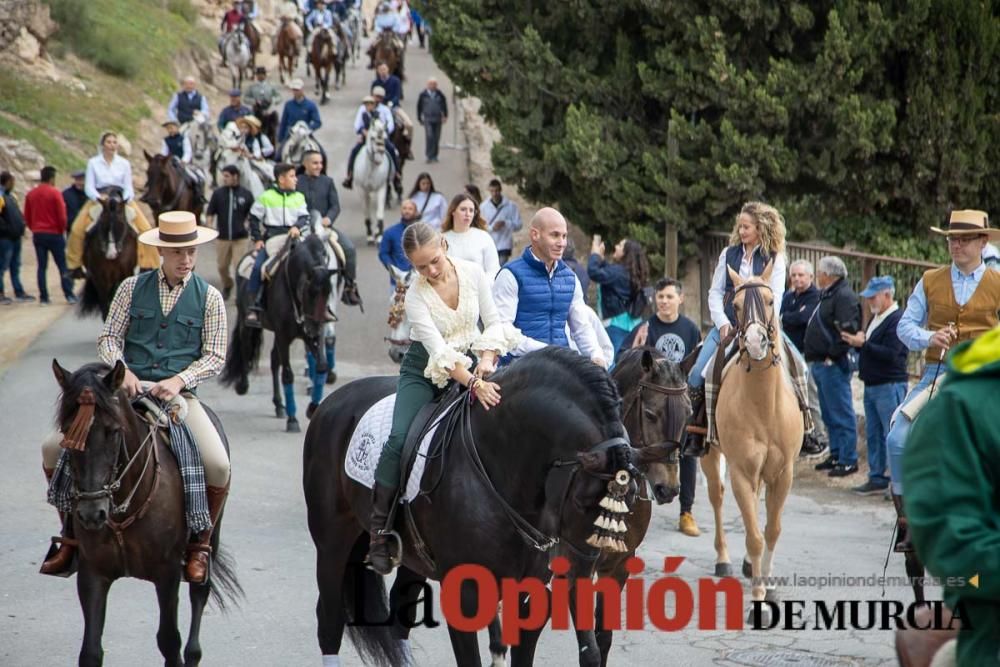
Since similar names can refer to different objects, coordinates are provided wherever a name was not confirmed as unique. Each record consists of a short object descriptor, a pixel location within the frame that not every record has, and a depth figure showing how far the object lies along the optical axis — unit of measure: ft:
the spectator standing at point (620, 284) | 45.78
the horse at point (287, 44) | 142.72
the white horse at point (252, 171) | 75.82
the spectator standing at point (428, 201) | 65.67
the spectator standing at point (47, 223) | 75.25
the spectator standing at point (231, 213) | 71.77
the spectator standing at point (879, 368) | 42.73
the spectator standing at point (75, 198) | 73.59
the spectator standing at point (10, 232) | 73.67
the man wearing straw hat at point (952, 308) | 28.32
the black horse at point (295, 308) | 52.39
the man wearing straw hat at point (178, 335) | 25.90
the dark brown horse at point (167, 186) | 74.95
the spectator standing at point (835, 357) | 45.21
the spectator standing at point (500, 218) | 70.08
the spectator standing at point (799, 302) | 46.42
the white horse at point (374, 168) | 87.61
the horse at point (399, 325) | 47.96
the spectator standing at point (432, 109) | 108.27
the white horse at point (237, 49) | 133.69
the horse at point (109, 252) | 60.75
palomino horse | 31.65
